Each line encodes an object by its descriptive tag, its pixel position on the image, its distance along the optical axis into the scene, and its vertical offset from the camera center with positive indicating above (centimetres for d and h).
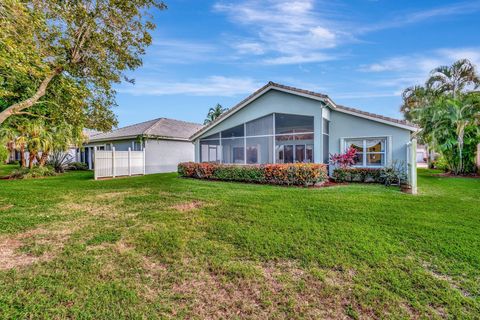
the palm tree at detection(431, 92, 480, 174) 1628 +230
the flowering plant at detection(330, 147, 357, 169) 1221 -13
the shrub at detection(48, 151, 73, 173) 1919 -9
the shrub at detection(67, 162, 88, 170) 2162 -59
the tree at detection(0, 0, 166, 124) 666 +435
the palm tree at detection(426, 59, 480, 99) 2011 +667
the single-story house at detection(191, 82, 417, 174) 1250 +143
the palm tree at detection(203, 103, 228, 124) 4009 +778
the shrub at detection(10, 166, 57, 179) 1592 -85
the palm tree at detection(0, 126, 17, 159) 1504 +175
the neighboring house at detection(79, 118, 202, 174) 1938 +143
